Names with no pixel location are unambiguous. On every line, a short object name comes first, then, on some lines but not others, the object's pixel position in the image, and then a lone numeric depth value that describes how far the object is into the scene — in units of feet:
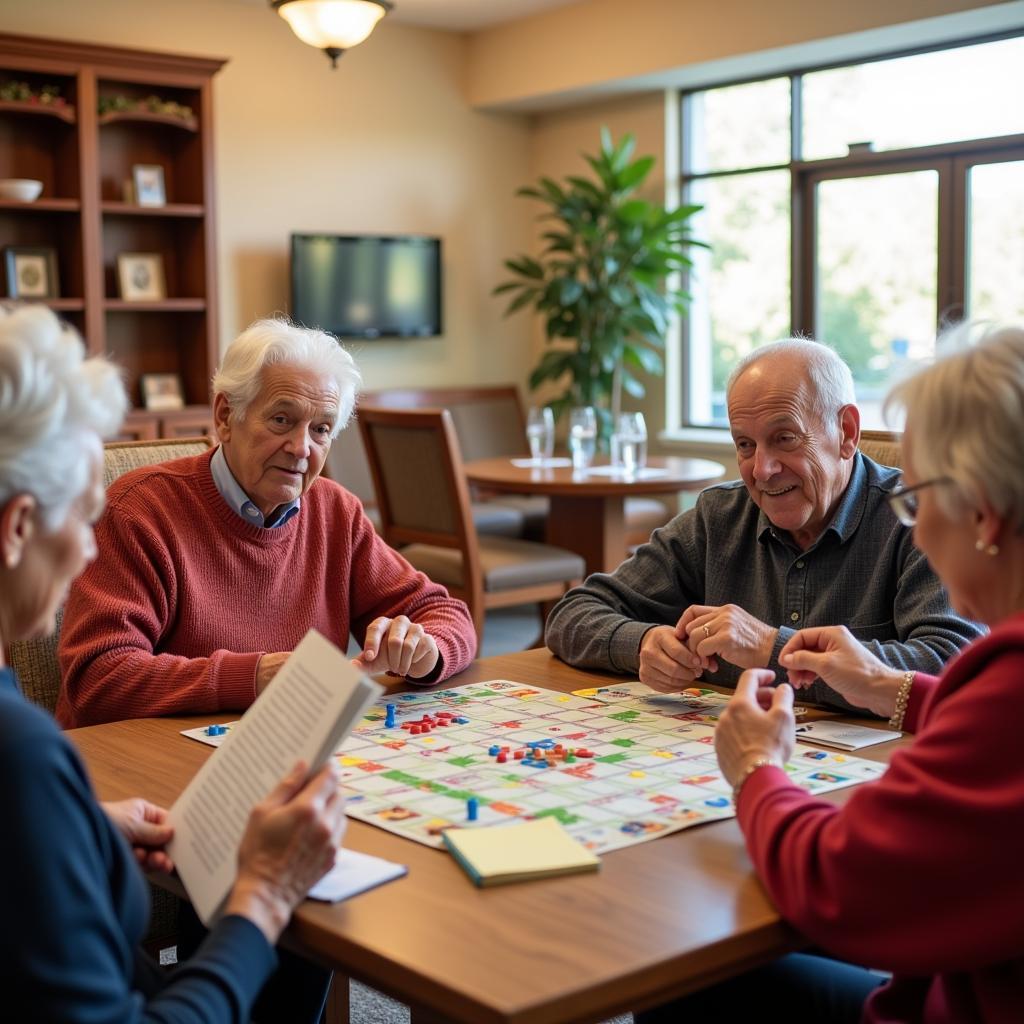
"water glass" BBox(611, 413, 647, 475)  16.26
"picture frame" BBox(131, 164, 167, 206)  19.71
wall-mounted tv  21.96
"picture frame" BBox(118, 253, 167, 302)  19.98
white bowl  18.22
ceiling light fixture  15.94
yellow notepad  4.07
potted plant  20.99
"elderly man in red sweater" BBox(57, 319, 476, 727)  6.31
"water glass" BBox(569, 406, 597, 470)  16.83
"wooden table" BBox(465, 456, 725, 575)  15.19
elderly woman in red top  3.59
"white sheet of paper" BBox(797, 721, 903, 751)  5.46
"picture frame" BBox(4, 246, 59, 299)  18.93
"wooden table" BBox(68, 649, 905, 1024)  3.41
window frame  18.81
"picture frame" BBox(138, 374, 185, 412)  20.20
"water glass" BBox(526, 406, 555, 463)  17.19
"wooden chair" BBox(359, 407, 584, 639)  14.71
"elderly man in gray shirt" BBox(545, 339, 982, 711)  6.24
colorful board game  4.61
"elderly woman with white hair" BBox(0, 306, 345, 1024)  3.25
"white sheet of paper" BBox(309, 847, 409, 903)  4.02
